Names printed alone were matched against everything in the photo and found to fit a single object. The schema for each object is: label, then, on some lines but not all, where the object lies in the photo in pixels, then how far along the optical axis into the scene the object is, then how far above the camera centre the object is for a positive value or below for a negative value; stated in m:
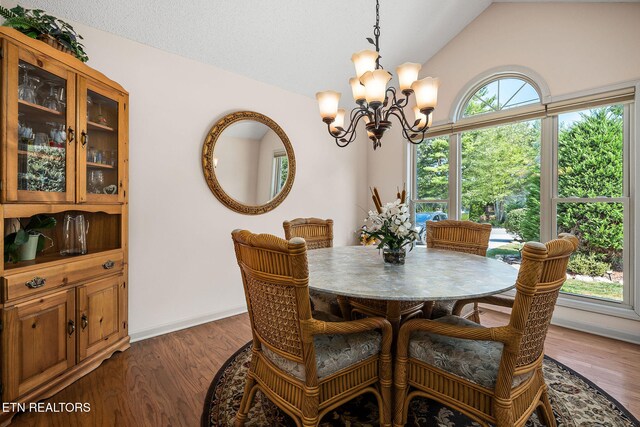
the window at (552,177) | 2.52 +0.37
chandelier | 1.66 +0.74
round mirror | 2.80 +0.52
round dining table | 1.23 -0.34
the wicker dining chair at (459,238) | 2.26 -0.22
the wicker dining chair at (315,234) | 2.10 -0.21
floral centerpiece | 1.72 -0.12
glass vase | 1.79 -0.28
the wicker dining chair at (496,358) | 1.03 -0.62
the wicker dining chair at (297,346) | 1.08 -0.60
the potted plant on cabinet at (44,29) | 1.56 +1.05
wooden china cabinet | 1.48 +0.01
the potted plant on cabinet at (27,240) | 1.62 -0.18
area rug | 1.49 -1.10
